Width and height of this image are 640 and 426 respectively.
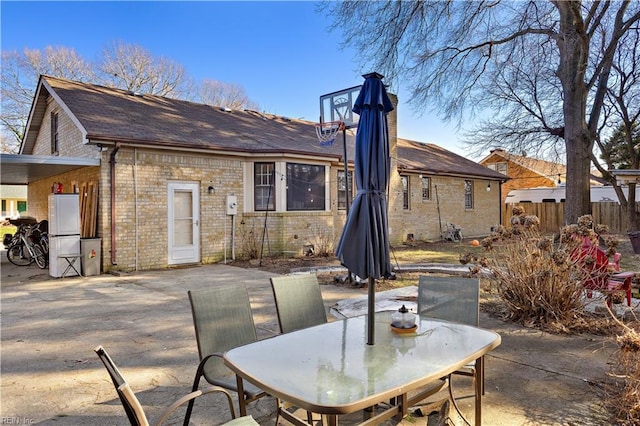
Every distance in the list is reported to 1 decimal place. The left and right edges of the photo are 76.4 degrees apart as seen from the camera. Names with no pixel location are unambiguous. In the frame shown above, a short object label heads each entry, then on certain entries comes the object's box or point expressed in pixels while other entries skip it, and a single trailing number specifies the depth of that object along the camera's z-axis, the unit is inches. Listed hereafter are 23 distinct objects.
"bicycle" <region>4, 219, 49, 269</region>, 431.2
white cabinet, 364.8
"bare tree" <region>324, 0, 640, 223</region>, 513.3
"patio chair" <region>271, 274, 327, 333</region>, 141.1
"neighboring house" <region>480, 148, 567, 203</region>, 1198.3
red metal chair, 199.5
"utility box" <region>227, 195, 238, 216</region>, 465.3
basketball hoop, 370.2
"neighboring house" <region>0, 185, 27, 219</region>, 1305.4
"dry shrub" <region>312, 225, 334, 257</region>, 513.7
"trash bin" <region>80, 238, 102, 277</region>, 375.2
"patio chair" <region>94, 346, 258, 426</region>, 64.1
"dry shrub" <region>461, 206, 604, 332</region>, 201.9
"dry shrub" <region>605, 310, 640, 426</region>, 106.2
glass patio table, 78.9
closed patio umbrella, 108.9
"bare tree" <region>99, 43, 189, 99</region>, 1070.1
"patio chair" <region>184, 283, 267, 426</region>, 114.5
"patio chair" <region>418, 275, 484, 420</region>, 142.3
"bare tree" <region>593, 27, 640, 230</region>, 714.8
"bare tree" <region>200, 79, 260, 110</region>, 1283.2
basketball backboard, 331.9
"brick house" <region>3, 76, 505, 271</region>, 397.1
